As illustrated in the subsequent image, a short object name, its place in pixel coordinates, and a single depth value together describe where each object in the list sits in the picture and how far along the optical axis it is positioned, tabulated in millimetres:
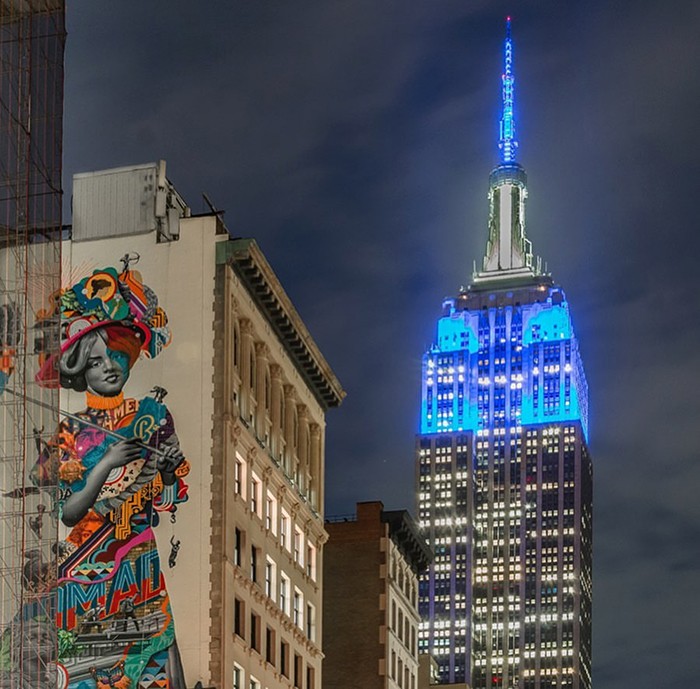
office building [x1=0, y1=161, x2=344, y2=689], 87375
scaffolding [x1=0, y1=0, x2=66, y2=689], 86125
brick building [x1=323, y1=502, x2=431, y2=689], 127688
